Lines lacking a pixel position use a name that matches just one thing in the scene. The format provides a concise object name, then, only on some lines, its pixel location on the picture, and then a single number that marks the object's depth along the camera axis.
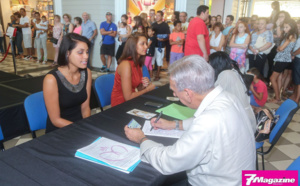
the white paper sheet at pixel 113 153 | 1.10
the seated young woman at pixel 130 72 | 2.29
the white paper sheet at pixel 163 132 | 1.45
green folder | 1.78
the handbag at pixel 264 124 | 1.89
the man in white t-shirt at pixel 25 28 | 8.03
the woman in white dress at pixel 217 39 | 5.15
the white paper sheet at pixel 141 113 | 1.73
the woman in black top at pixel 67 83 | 1.78
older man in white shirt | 0.94
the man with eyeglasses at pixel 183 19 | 6.15
